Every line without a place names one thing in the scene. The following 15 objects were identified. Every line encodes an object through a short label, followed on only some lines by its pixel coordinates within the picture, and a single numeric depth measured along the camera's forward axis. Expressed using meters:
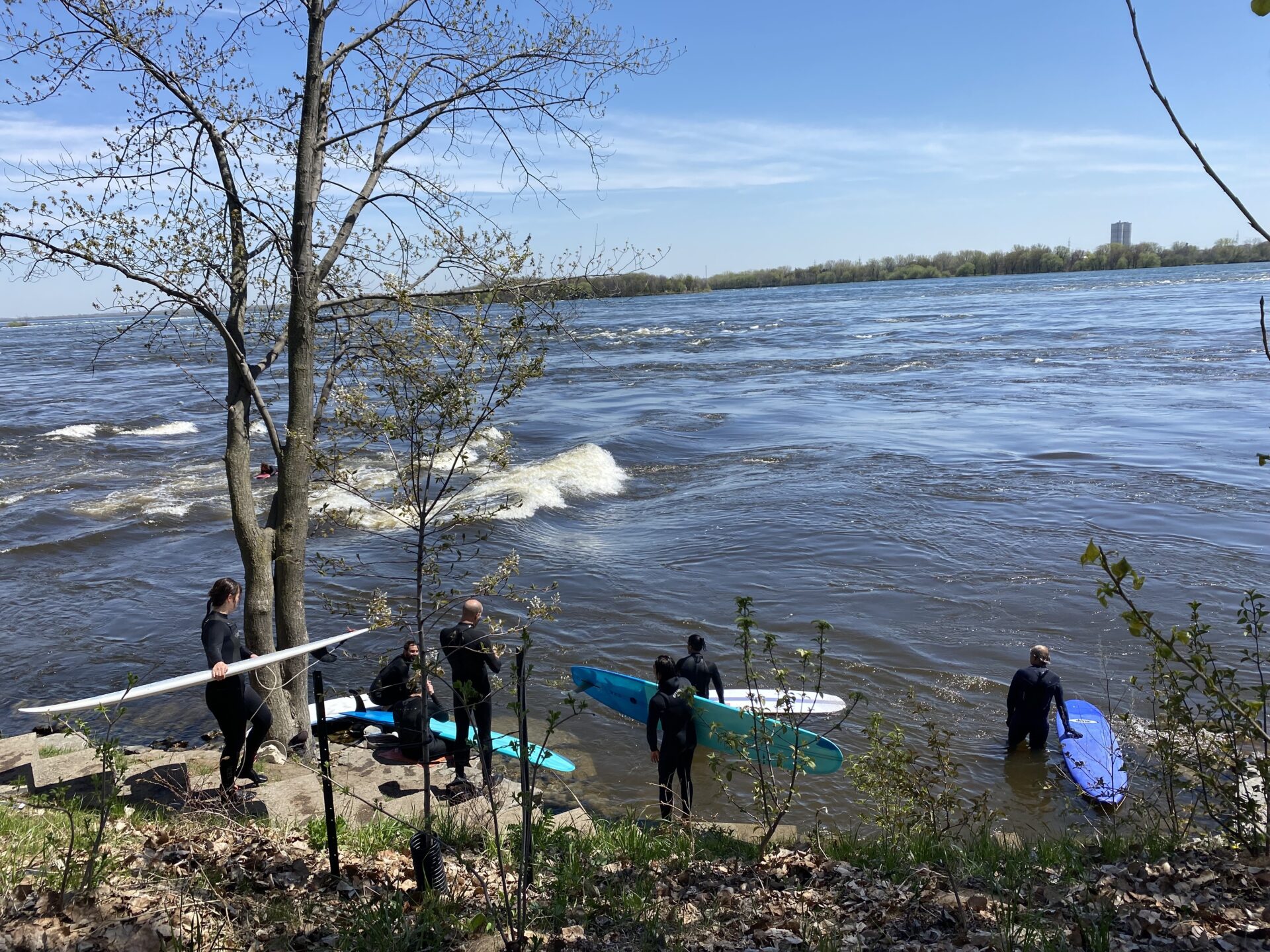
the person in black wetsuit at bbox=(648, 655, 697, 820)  7.54
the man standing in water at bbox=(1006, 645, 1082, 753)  8.62
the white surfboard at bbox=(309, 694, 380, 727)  9.73
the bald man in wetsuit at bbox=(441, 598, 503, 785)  7.22
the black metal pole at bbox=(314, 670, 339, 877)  4.54
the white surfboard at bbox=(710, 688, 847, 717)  9.54
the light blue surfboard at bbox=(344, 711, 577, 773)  8.32
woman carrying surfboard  6.35
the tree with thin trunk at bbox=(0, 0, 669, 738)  6.20
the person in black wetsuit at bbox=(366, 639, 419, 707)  7.56
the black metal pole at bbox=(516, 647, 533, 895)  3.91
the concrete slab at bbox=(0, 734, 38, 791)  6.90
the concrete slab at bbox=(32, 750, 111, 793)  6.47
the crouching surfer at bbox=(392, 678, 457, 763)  7.96
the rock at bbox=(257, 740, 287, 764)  7.28
